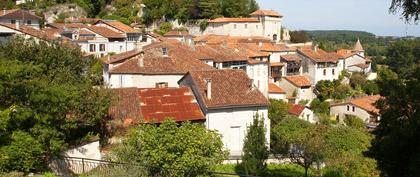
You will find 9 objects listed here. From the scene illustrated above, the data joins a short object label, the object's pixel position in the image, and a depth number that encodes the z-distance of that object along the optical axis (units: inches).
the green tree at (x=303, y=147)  1092.5
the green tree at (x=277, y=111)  1663.5
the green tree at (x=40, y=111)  628.7
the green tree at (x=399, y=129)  486.6
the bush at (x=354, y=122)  1886.1
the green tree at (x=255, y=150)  914.7
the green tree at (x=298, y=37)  3538.4
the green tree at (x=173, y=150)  631.8
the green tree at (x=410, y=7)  386.0
